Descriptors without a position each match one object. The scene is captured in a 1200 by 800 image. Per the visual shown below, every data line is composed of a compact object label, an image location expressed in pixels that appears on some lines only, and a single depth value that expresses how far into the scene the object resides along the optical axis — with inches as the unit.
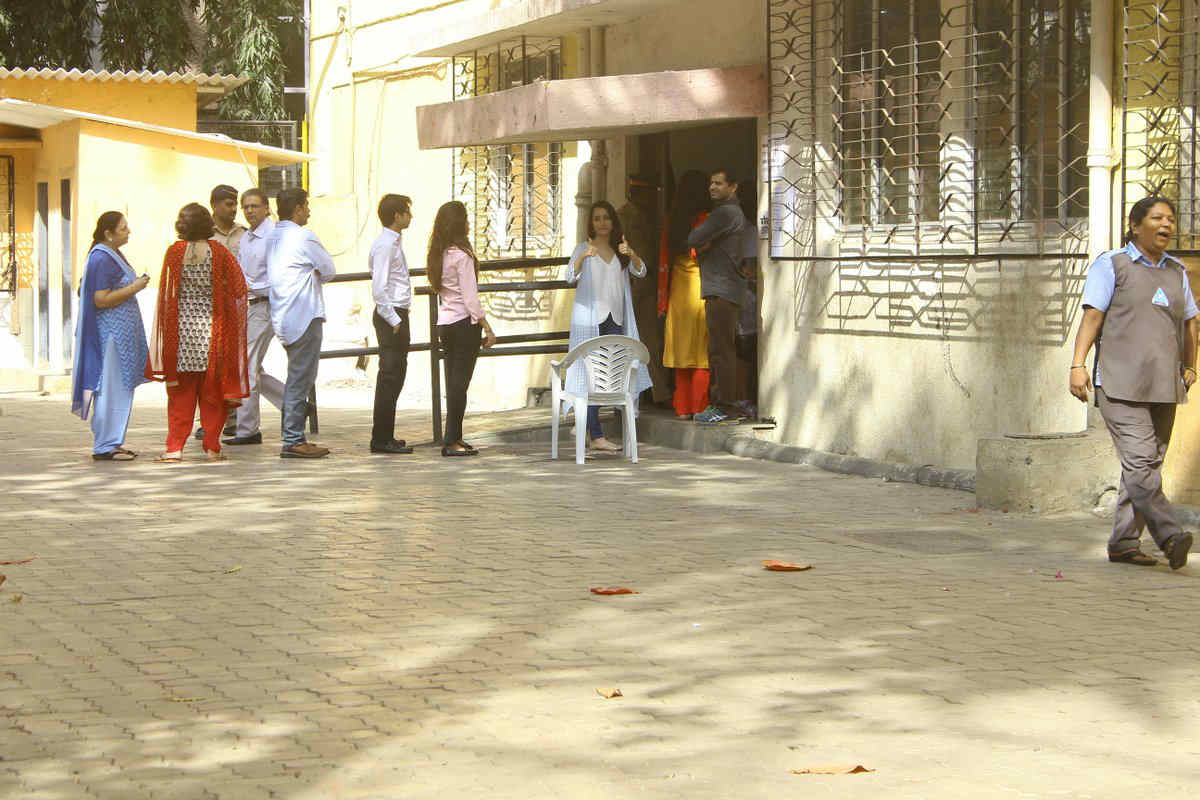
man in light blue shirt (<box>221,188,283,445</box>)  519.5
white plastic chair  486.0
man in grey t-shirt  510.3
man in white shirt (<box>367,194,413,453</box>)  497.0
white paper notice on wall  502.6
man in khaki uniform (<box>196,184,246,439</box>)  517.7
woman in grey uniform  322.0
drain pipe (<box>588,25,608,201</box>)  608.1
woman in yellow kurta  530.9
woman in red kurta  477.1
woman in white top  504.7
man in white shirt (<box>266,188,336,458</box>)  494.3
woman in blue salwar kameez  485.7
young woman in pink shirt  497.4
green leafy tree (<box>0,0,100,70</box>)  1040.8
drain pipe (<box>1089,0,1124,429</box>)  385.7
